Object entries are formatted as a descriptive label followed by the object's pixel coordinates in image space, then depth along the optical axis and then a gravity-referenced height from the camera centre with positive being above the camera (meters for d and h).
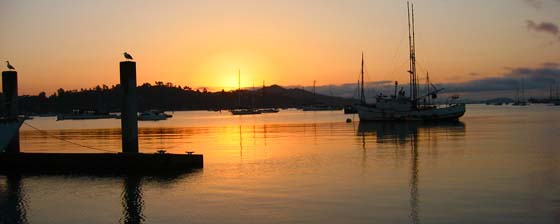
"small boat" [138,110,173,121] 140.00 -0.87
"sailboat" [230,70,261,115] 195.00 -0.15
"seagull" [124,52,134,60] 26.09 +2.57
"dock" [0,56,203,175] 25.53 -2.02
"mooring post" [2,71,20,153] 29.88 +1.06
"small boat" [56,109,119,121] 157.88 -0.37
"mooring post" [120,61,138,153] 26.34 +0.30
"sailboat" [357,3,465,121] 80.62 -0.02
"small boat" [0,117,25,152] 28.20 -0.68
